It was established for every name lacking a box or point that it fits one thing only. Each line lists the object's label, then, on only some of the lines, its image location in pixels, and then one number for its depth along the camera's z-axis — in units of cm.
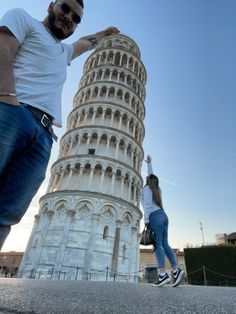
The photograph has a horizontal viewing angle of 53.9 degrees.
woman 514
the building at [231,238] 4520
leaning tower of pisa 1995
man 166
